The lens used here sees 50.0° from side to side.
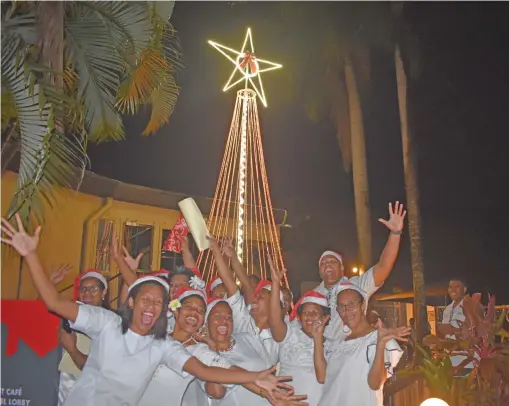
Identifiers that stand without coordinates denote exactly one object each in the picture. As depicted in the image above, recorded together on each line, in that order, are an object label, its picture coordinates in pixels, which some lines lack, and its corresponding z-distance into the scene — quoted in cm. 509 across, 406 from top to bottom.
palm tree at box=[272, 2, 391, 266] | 614
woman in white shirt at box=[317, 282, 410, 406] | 341
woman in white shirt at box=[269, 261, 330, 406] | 361
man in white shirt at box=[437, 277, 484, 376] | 487
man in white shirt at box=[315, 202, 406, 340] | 373
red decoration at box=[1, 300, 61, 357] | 375
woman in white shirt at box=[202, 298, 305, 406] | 359
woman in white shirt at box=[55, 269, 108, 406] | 361
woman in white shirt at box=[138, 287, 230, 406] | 339
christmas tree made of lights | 490
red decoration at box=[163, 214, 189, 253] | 431
